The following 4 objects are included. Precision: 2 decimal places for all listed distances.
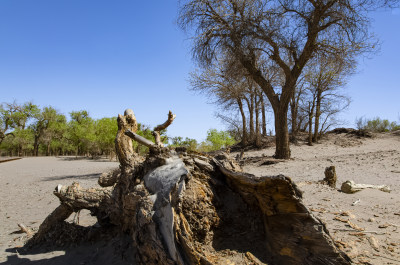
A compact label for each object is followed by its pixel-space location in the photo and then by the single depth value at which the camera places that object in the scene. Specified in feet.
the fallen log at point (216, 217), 6.66
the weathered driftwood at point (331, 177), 19.62
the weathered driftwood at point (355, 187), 17.02
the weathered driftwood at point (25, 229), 14.37
